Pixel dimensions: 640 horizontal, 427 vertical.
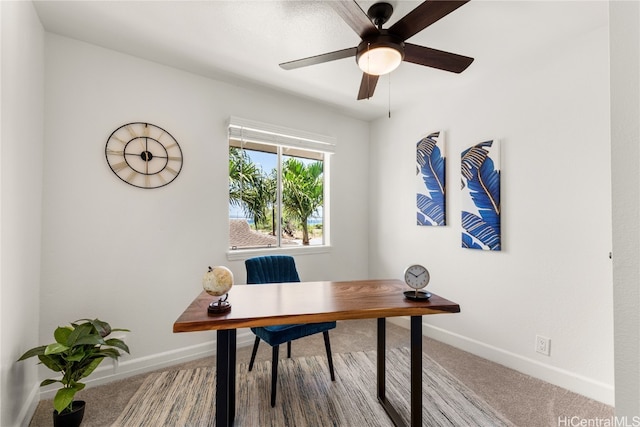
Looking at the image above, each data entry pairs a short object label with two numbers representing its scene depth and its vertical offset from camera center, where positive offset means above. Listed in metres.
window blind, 2.81 +0.88
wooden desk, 1.30 -0.46
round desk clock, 1.63 -0.35
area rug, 1.75 -1.22
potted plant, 1.56 -0.81
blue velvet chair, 1.90 -0.74
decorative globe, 1.42 -0.31
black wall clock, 2.27 +0.51
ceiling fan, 1.36 +0.97
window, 2.96 +0.35
